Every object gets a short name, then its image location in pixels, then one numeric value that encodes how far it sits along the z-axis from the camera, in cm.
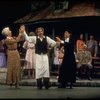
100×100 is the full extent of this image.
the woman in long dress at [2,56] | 2270
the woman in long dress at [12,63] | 1717
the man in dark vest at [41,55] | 1680
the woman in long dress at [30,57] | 2117
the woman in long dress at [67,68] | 1741
